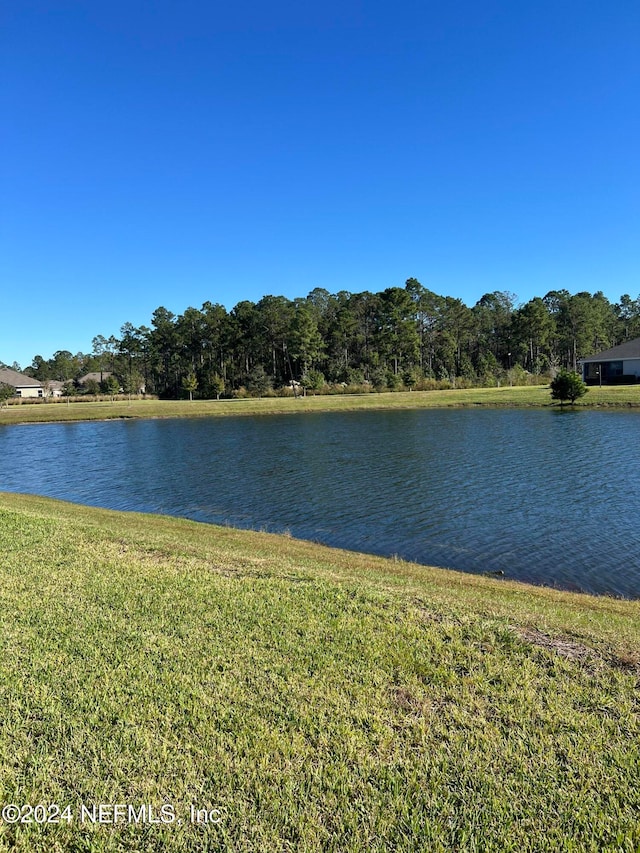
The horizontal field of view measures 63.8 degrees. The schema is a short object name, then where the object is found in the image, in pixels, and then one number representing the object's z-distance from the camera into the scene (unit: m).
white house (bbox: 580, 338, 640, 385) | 59.50
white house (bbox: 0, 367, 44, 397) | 88.81
